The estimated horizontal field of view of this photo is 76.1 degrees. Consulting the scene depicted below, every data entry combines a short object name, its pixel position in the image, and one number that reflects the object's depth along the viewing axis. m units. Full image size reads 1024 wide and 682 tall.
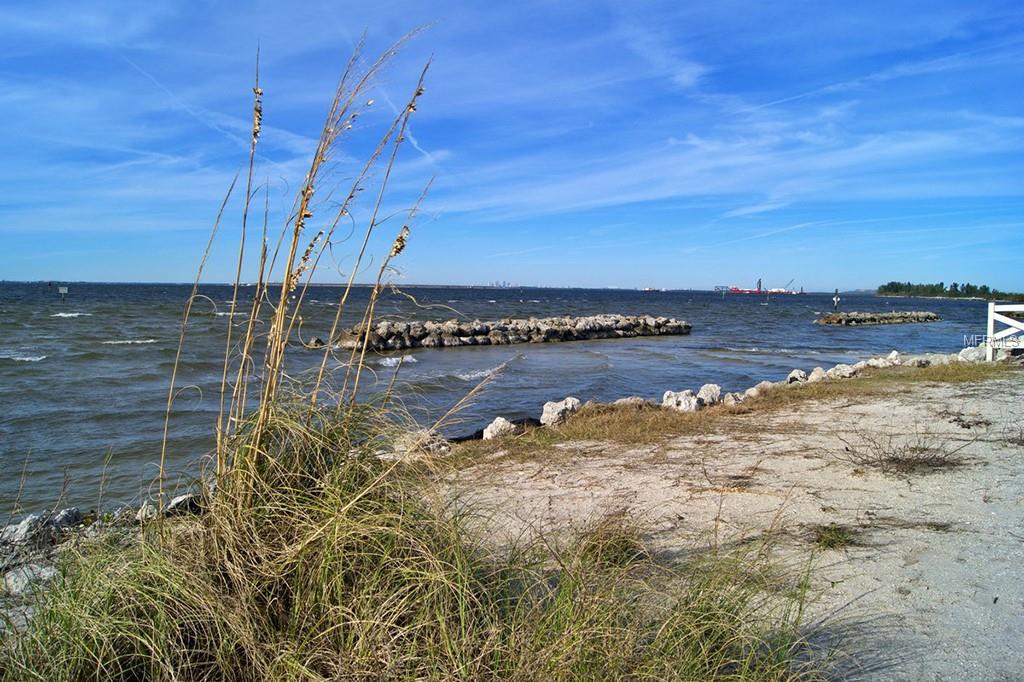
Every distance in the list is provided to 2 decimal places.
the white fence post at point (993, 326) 14.36
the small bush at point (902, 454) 5.45
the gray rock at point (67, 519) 4.57
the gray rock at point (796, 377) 13.76
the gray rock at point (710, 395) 10.02
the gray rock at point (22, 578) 2.89
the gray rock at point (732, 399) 9.76
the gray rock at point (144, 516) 2.64
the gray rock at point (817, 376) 13.18
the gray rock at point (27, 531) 4.08
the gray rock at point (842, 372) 13.77
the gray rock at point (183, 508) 2.66
